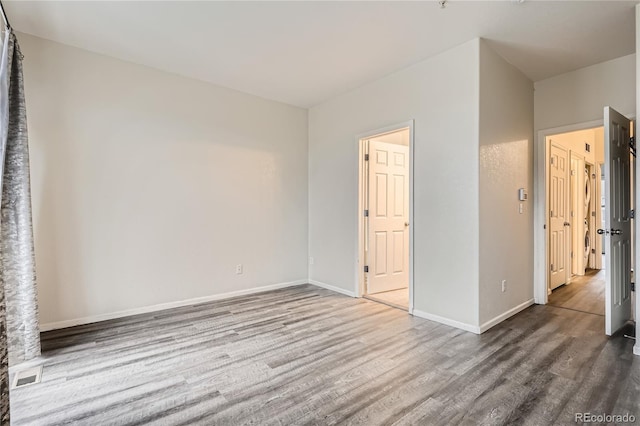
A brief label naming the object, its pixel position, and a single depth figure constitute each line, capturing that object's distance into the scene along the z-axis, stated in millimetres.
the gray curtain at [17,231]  2375
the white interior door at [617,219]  2762
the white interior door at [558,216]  4129
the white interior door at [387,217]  4219
